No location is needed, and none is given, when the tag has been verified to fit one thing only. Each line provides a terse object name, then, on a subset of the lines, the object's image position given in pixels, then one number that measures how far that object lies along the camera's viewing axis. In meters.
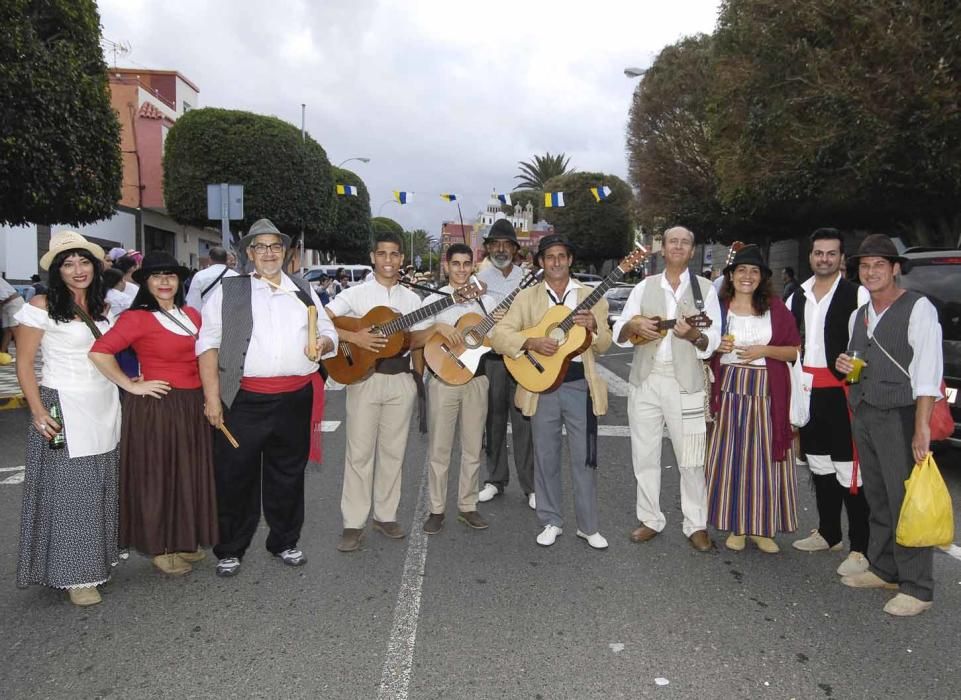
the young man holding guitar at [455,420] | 5.09
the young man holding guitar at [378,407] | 4.75
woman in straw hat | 3.81
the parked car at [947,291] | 5.95
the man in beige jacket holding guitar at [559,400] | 4.68
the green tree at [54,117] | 9.60
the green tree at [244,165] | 28.17
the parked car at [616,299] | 22.77
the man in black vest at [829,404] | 4.44
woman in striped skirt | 4.56
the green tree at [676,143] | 26.31
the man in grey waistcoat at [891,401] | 3.77
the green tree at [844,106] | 11.46
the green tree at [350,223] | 50.22
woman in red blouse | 4.02
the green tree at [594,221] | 54.81
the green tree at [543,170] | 80.81
